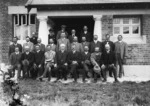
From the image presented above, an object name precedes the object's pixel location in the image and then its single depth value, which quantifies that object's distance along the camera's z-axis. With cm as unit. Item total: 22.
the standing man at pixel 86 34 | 1554
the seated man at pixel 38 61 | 1470
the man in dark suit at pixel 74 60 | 1430
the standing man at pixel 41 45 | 1512
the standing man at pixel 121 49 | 1521
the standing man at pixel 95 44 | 1494
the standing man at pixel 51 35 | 1605
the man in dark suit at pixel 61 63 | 1445
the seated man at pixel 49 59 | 1446
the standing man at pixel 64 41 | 1515
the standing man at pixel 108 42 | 1507
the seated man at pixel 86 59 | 1438
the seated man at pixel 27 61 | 1470
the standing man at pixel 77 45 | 1497
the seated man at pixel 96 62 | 1422
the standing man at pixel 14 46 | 1580
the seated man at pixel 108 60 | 1434
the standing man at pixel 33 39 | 1606
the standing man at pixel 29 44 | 1544
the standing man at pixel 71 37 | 1556
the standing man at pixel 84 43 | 1510
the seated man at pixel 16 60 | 1488
